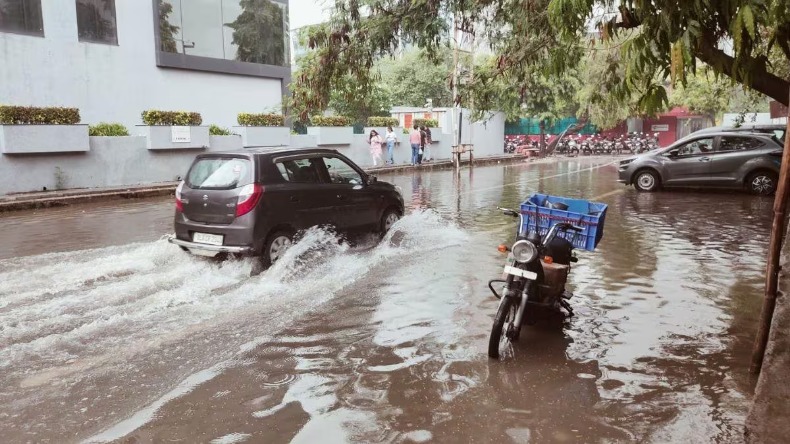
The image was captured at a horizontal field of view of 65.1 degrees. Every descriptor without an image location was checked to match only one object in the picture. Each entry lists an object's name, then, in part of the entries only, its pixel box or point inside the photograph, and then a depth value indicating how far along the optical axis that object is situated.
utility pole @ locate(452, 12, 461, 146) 30.28
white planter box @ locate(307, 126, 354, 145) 23.97
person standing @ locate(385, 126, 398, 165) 26.20
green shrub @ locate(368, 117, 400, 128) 27.59
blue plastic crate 5.32
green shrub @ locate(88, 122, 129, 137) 17.42
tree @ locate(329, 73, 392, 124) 38.72
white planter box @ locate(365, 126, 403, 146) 26.71
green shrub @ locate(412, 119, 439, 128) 30.68
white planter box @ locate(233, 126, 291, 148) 20.95
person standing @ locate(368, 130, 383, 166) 24.84
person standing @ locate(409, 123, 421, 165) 26.55
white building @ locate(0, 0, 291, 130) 18.39
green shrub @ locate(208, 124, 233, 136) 20.39
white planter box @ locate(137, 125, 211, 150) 18.39
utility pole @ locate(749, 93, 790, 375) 3.71
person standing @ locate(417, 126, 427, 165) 27.68
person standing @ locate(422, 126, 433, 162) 29.06
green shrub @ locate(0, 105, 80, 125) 15.27
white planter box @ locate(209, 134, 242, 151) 20.17
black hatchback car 7.20
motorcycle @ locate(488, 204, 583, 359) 4.70
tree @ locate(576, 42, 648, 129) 29.96
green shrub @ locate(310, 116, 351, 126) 23.99
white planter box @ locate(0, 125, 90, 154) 15.18
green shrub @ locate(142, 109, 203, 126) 18.33
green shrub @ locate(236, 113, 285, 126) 21.08
